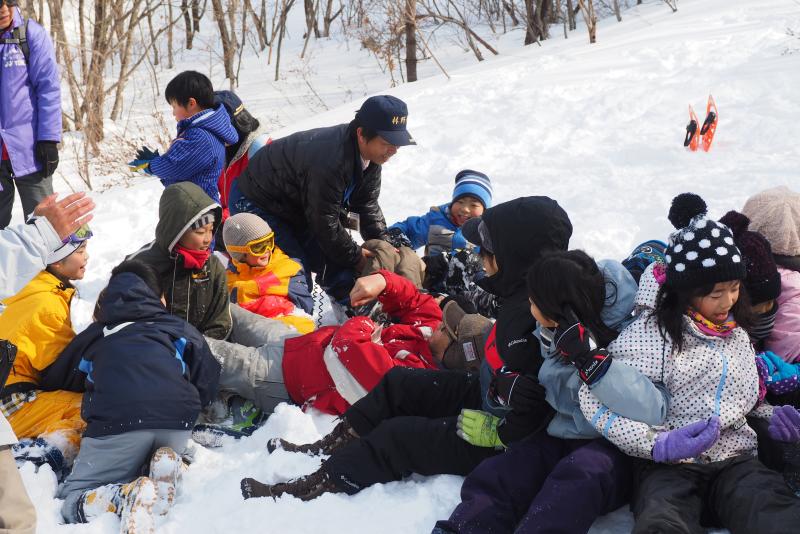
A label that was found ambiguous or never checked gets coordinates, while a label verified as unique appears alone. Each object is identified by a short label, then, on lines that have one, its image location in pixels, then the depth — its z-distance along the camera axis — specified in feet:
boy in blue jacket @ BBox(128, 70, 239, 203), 17.31
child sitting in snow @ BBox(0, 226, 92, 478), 11.44
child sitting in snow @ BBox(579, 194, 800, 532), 8.14
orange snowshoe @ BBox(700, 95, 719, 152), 21.39
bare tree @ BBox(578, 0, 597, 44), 36.78
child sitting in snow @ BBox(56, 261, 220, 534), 9.84
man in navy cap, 15.29
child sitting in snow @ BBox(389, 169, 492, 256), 16.78
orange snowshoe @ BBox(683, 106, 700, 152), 21.67
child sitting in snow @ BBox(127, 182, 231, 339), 13.26
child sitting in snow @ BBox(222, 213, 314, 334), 15.42
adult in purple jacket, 18.28
